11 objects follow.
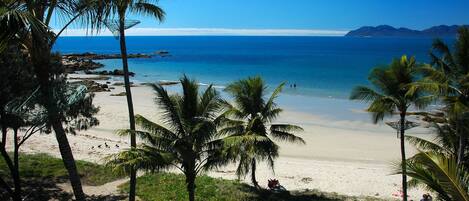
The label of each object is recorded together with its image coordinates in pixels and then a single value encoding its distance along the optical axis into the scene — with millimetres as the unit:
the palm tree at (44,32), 6137
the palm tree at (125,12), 9023
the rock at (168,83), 58112
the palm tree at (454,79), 12961
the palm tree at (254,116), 16891
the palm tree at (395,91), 15727
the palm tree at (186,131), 12125
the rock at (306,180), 20344
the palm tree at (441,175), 6055
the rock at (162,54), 123806
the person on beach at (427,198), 16328
